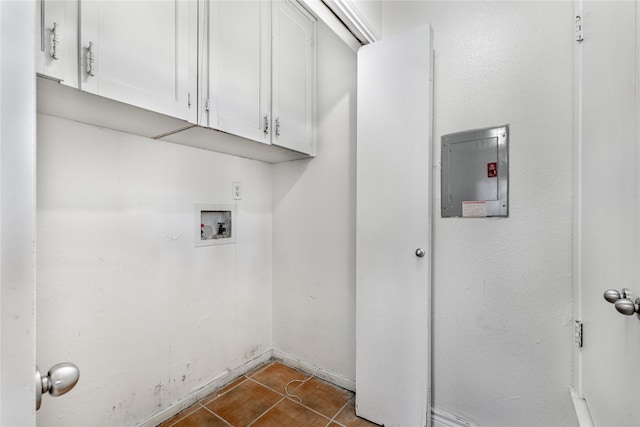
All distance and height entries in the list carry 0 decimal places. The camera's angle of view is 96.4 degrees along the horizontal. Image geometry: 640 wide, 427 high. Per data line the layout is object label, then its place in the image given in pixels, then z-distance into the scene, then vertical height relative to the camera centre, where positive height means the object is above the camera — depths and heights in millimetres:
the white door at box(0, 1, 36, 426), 354 +1
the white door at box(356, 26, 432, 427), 1506 -95
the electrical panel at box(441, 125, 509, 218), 1413 +207
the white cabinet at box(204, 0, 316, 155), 1460 +835
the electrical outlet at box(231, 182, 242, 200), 2074 +166
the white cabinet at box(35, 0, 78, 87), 942 +590
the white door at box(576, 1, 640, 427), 776 +20
